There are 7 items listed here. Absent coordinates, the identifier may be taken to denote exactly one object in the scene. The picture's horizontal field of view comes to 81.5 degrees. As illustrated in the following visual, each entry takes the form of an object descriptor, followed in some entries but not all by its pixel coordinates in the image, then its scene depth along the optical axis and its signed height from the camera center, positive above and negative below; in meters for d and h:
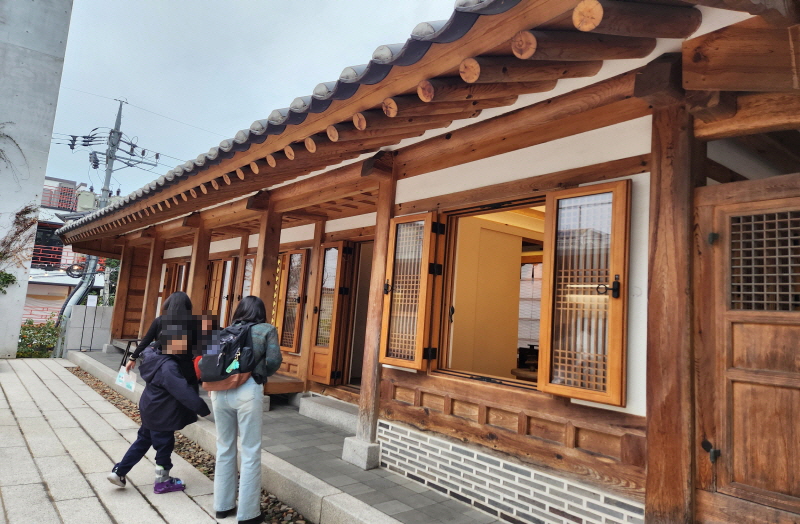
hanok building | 2.20 +0.54
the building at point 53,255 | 19.50 +1.20
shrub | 11.40 -1.48
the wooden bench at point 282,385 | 6.21 -1.18
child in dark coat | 3.42 -0.84
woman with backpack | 3.09 -0.81
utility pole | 17.88 +5.17
